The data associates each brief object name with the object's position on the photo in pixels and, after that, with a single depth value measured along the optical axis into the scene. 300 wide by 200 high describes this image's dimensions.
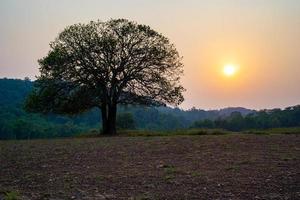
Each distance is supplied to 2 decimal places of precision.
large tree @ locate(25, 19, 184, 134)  40.31
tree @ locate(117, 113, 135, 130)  80.51
